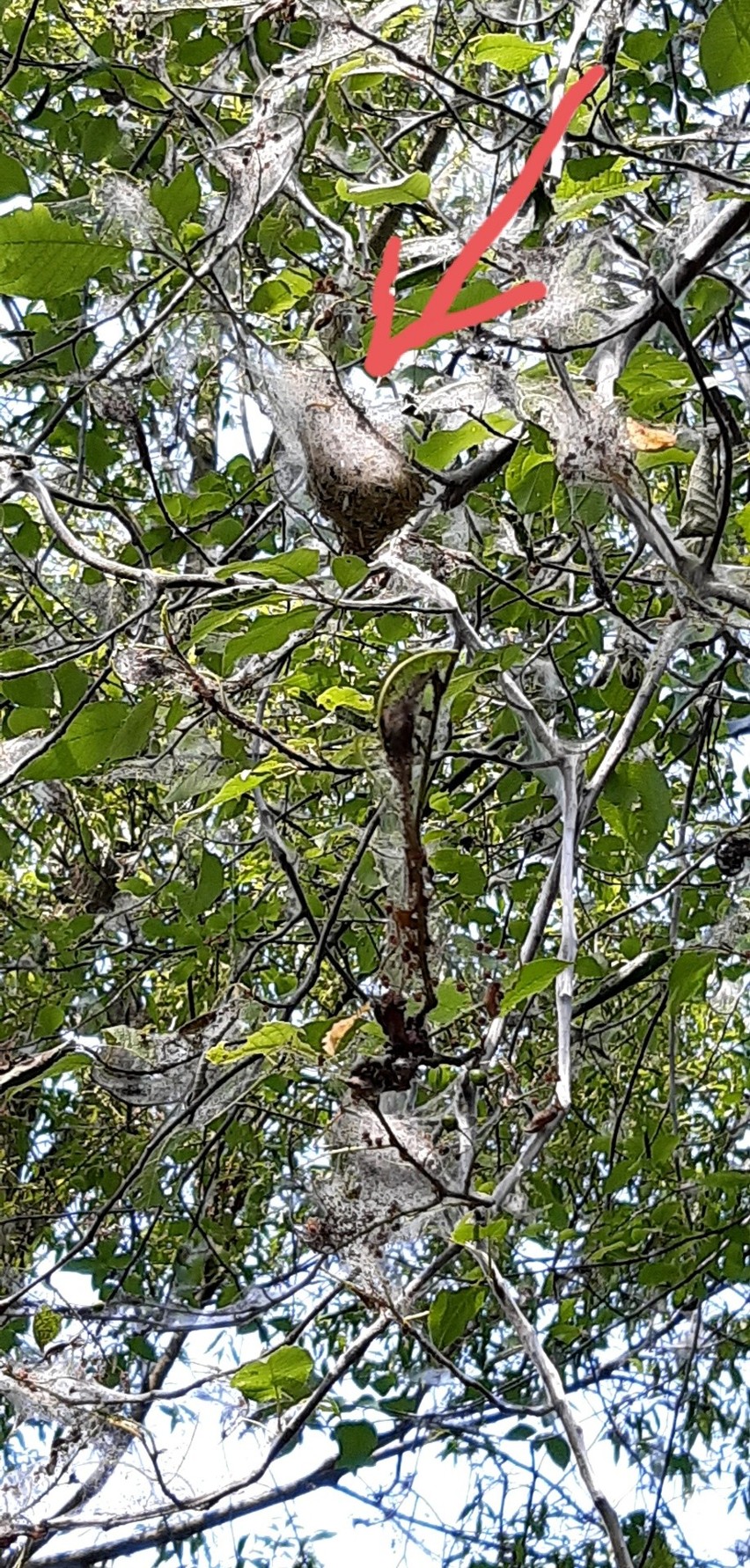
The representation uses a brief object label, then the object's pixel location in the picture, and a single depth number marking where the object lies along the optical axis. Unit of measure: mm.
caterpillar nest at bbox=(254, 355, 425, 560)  1454
